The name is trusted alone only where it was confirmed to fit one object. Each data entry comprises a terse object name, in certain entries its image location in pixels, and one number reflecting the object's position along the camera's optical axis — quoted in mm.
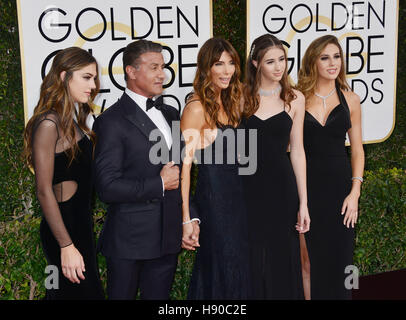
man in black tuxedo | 3719
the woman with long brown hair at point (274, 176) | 4363
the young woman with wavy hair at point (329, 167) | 4668
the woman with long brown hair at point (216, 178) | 4105
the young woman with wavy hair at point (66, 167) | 3562
